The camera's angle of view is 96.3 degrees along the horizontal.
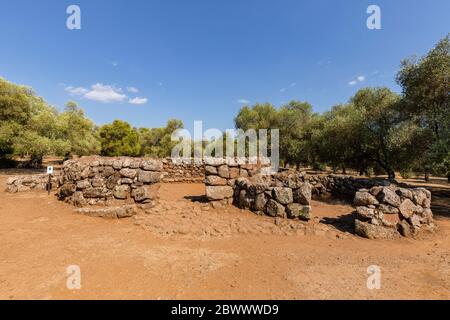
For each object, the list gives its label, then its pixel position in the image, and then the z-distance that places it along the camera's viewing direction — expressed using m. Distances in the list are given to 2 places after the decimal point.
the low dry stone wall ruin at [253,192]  6.96
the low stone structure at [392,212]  5.91
